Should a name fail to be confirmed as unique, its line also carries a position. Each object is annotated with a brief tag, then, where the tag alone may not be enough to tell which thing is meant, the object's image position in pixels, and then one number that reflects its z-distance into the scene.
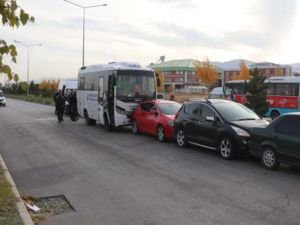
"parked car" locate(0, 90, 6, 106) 33.84
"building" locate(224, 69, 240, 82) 88.02
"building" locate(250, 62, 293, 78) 76.55
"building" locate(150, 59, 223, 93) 103.37
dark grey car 8.50
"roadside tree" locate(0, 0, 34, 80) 3.14
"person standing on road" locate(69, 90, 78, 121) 19.29
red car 11.50
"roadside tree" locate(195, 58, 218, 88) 57.93
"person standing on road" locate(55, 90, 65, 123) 17.97
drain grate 5.03
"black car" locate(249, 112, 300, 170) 7.05
